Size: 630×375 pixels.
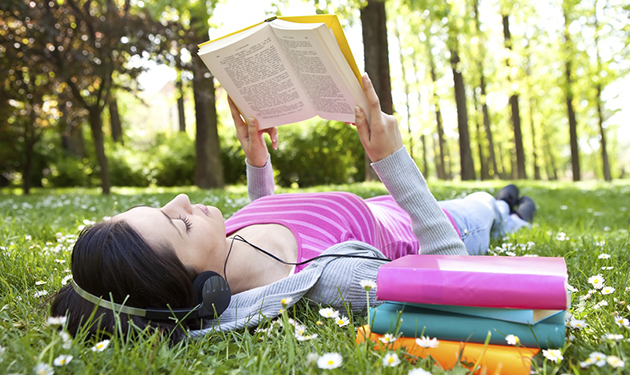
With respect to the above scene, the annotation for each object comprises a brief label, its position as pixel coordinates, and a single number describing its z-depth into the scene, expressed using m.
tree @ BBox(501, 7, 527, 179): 15.89
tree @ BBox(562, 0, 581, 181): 15.46
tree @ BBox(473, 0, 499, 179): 15.90
